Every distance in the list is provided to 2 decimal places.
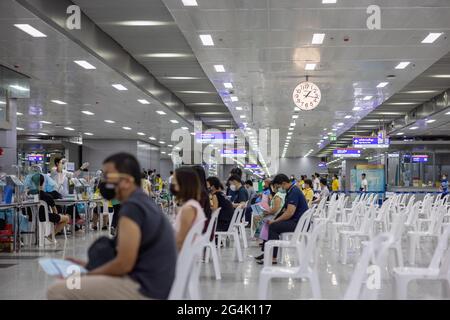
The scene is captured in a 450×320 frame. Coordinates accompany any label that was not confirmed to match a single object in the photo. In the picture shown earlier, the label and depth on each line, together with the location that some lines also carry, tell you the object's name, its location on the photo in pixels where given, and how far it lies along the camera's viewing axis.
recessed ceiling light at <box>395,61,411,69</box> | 11.95
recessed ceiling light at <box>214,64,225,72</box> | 12.07
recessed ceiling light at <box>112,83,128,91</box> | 13.47
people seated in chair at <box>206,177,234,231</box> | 8.72
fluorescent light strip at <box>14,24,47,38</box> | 8.44
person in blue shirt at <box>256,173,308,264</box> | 7.41
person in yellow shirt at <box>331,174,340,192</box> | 27.36
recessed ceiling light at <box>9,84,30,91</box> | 12.09
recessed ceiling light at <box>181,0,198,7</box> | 8.08
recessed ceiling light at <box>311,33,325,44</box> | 9.69
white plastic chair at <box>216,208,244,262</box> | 8.21
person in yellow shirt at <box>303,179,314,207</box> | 13.81
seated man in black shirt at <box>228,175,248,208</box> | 11.02
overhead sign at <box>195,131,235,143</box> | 21.30
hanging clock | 12.09
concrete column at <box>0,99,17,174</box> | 12.29
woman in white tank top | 4.16
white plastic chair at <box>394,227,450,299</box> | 4.32
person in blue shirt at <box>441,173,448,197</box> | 22.95
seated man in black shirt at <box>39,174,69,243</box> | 10.24
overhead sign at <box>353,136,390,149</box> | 23.28
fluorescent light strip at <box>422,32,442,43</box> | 9.64
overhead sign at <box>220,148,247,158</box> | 26.61
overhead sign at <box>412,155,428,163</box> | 29.30
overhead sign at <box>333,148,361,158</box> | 28.08
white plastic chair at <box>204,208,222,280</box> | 6.55
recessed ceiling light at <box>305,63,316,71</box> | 11.95
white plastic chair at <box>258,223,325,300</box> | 4.30
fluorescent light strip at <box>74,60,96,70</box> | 10.82
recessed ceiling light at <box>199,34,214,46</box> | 9.85
